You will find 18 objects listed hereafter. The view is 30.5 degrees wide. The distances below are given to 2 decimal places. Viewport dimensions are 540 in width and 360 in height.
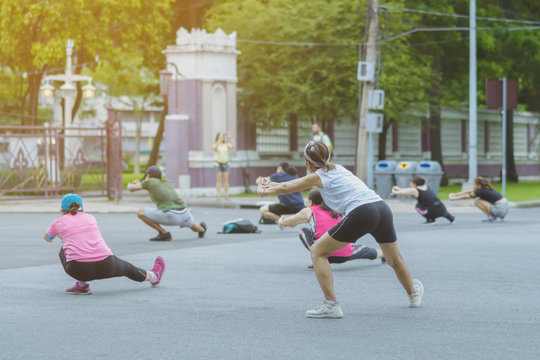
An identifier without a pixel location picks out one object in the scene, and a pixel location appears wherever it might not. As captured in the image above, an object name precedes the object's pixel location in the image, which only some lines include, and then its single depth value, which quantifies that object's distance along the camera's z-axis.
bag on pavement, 17.12
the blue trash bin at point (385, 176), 28.32
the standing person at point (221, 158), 26.73
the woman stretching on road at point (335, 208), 8.30
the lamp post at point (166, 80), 28.22
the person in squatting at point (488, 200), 19.42
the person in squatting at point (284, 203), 16.62
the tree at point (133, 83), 56.04
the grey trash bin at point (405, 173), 27.88
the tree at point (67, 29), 31.11
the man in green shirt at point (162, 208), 15.51
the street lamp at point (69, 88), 30.90
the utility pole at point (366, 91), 27.36
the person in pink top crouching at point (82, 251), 9.79
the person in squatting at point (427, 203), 18.75
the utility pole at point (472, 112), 28.70
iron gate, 26.23
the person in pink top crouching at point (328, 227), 11.38
